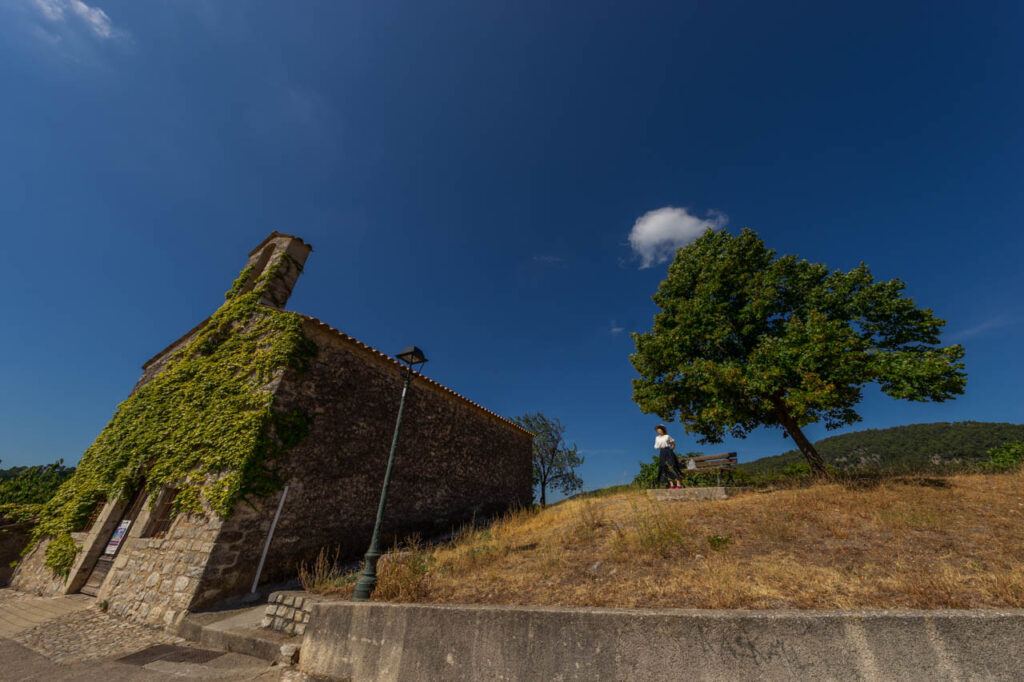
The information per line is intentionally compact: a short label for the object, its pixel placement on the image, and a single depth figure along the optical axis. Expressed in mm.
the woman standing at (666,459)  9938
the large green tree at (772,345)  8836
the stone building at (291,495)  6898
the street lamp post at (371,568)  5059
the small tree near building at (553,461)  32000
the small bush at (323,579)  6169
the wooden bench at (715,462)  10062
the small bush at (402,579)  5039
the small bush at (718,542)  5770
